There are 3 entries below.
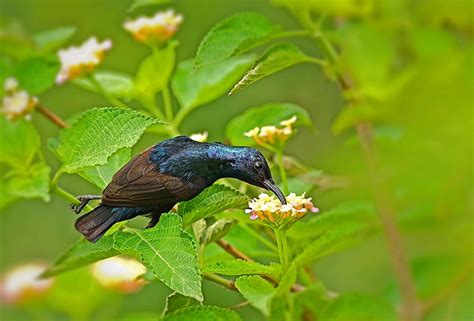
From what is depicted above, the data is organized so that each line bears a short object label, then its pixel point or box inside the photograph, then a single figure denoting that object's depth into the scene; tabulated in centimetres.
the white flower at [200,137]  368
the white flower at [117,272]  381
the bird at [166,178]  361
